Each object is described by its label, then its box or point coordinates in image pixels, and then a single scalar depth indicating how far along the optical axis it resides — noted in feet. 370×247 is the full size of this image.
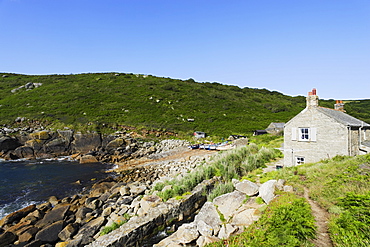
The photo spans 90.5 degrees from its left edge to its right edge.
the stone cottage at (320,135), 43.47
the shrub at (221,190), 37.63
